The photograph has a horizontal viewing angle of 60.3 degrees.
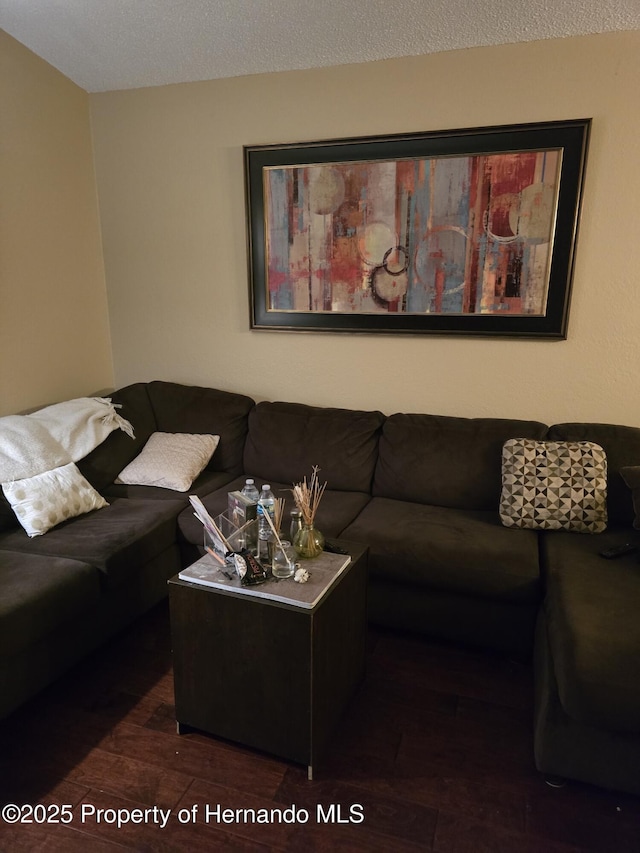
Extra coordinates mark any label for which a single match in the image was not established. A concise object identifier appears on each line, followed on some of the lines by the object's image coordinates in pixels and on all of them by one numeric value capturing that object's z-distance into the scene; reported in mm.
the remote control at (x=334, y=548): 1846
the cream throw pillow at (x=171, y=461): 2734
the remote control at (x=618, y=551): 2016
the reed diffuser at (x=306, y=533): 1776
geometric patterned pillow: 2227
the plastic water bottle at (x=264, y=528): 1718
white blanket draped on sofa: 2363
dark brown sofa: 1563
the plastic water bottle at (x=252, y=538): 1779
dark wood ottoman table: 1561
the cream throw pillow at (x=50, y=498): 2213
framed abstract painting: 2488
